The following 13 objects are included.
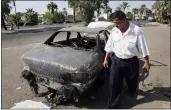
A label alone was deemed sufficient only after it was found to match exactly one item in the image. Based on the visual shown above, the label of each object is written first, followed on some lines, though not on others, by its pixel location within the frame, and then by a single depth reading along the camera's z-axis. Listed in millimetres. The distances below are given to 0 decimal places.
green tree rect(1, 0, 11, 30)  18999
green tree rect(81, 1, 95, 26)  23482
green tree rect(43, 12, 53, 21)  43668
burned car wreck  2305
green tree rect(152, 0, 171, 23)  29903
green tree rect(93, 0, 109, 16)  24366
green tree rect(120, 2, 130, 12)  54110
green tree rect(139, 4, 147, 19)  66217
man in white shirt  2296
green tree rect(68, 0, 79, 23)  24080
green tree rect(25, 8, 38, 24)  37601
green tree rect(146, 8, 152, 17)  66446
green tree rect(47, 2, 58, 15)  50152
